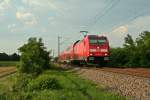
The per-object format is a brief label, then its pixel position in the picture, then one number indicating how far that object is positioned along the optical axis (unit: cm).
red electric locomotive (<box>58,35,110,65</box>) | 4334
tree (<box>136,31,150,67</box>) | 5168
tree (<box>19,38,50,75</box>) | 3201
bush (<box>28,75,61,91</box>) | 1740
